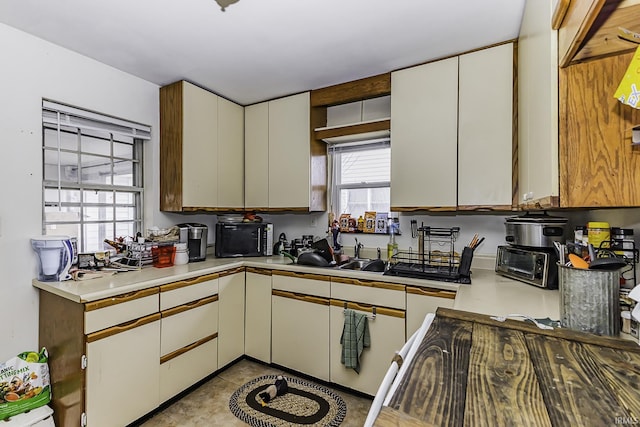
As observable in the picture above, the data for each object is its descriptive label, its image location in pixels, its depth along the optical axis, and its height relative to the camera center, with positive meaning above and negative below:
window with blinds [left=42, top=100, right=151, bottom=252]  2.09 +0.28
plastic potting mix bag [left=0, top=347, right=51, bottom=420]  1.62 -0.97
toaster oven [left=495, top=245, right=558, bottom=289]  1.69 -0.32
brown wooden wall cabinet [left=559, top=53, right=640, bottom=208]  0.91 +0.23
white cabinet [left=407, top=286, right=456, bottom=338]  1.86 -0.56
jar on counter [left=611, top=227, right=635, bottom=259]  1.24 -0.12
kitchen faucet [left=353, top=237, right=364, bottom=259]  2.75 -0.34
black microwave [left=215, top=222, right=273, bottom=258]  2.75 -0.25
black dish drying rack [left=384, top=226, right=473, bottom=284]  1.92 -0.36
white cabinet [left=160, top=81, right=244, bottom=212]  2.54 +0.55
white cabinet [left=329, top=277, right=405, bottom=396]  2.01 -0.77
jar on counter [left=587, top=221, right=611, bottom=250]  1.30 -0.09
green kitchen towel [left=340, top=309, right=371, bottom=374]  2.07 -0.87
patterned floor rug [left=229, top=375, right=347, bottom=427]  1.90 -1.29
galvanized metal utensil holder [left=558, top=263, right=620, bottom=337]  0.98 -0.28
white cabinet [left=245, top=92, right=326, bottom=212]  2.78 +0.53
